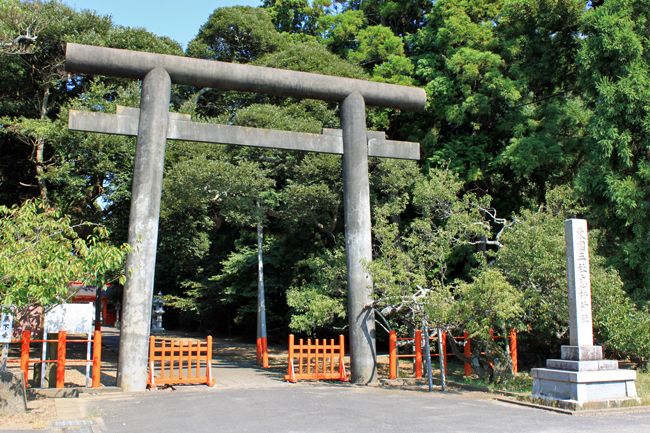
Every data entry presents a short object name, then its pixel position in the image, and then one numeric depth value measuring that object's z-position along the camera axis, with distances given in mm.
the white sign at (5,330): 10234
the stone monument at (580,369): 8203
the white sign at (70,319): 10961
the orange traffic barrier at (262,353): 15492
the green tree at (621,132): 13656
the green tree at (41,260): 6883
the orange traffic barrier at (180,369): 10844
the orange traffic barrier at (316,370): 12023
